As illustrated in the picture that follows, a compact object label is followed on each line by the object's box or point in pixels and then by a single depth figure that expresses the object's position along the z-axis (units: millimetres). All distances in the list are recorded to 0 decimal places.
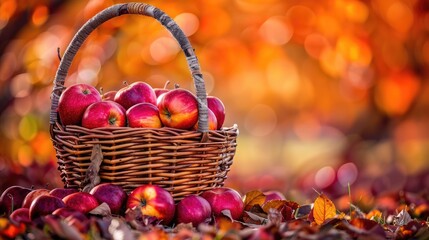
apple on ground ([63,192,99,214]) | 4570
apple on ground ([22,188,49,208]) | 4926
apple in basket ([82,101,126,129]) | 4996
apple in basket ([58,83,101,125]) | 5160
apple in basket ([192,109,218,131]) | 5122
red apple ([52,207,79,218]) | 4301
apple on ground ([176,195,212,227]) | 4781
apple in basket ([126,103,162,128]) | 4996
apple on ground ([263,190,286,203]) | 5738
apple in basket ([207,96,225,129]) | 5338
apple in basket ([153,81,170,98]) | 5684
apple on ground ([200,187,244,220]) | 4988
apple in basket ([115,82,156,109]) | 5355
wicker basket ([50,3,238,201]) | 4914
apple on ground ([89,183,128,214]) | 4746
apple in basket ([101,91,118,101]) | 5583
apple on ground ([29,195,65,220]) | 4500
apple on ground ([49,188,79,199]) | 4895
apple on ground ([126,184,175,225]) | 4703
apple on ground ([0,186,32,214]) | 5156
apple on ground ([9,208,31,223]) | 4559
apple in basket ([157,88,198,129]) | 4961
